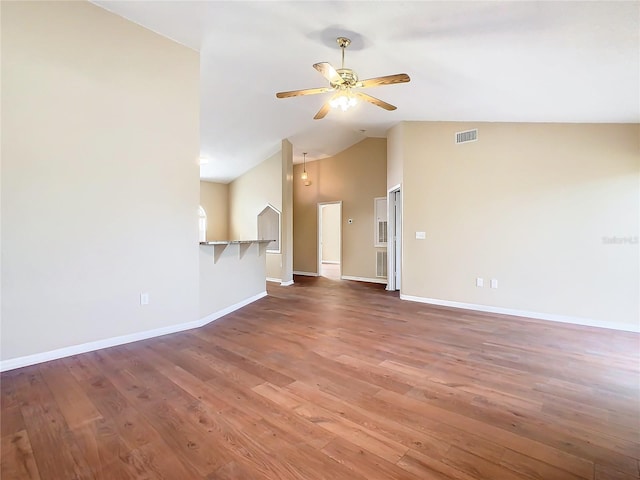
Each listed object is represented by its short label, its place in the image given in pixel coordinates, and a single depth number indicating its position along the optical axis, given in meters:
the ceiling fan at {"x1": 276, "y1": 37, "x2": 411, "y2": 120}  2.72
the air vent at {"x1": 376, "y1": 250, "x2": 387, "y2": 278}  7.49
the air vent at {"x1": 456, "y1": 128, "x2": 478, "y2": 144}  4.87
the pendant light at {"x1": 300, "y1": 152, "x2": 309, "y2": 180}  8.60
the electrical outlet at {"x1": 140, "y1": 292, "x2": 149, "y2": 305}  3.37
